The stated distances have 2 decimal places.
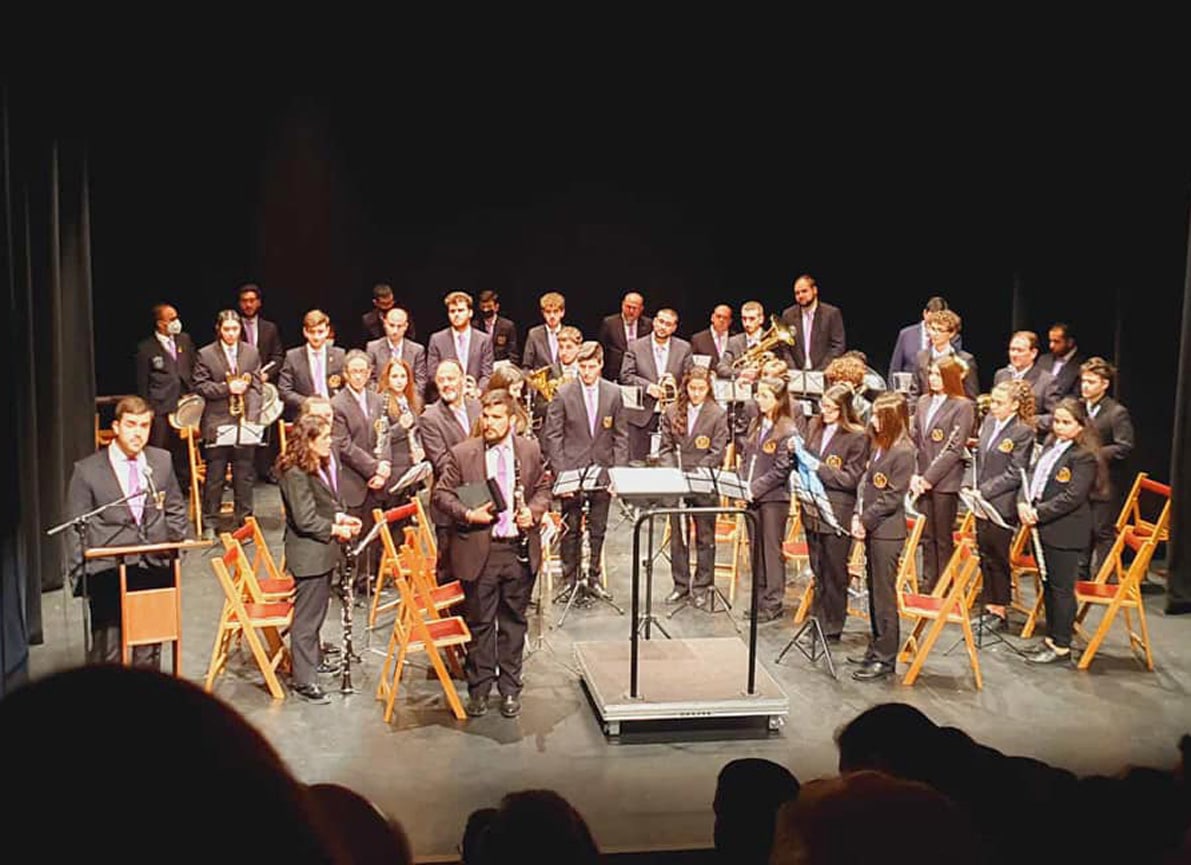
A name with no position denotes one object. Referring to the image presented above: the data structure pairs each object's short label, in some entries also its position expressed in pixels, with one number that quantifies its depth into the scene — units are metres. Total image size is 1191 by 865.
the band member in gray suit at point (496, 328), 13.71
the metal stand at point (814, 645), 8.14
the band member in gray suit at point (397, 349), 11.18
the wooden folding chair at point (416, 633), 7.19
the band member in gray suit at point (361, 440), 9.22
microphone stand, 6.69
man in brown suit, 7.27
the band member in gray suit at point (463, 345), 11.71
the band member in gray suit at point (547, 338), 12.62
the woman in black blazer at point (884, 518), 7.87
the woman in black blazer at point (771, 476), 8.77
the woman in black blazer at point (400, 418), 9.74
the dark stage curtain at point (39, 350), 7.02
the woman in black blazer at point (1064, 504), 8.11
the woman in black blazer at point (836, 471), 8.18
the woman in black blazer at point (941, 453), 8.98
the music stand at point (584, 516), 8.55
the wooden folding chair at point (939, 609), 7.57
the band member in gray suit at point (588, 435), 9.41
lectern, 6.95
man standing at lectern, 7.04
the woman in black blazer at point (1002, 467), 8.56
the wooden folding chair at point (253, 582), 7.45
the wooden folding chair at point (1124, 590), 7.98
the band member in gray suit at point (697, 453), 9.28
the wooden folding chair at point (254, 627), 7.30
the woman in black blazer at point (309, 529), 7.36
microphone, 7.14
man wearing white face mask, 11.72
